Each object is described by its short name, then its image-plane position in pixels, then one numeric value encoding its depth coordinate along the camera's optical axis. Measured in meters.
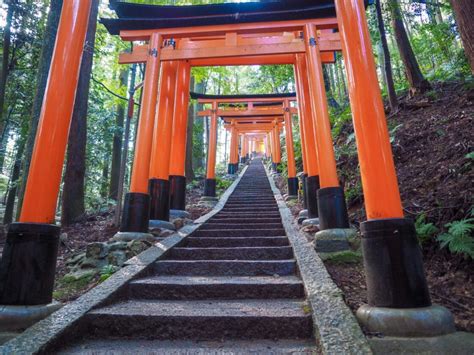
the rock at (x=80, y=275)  4.14
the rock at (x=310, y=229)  5.63
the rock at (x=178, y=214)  7.46
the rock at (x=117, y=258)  4.42
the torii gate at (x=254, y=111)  11.44
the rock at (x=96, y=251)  4.55
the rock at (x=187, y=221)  6.83
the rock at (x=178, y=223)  6.40
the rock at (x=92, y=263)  4.41
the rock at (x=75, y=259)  4.70
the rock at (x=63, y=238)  6.06
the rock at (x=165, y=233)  5.76
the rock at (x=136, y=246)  4.68
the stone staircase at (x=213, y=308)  2.63
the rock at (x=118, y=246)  4.67
